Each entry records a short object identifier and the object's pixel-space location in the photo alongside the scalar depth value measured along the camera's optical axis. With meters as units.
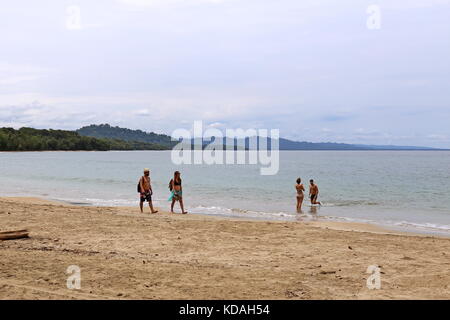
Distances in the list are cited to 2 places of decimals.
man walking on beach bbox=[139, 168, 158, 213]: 17.06
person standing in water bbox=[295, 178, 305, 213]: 20.88
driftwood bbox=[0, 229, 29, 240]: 10.34
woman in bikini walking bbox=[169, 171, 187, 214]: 17.44
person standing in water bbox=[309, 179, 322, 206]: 22.80
